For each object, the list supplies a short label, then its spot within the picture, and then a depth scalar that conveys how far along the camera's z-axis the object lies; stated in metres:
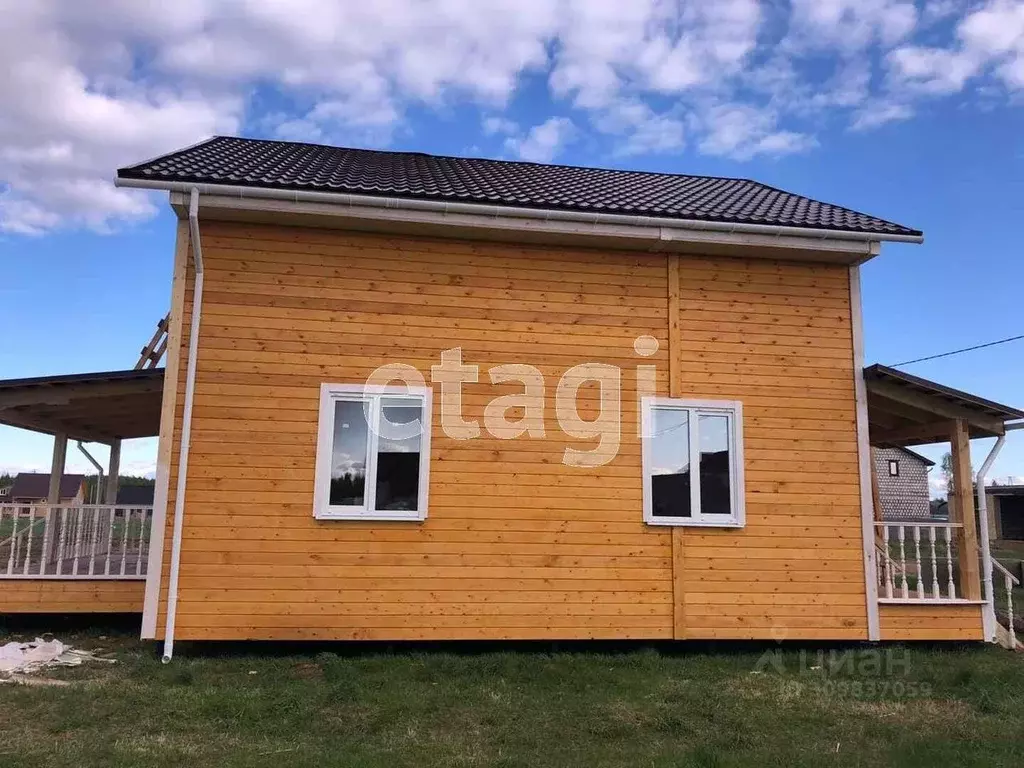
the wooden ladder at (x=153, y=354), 10.28
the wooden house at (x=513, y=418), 6.87
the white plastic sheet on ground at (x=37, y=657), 6.34
